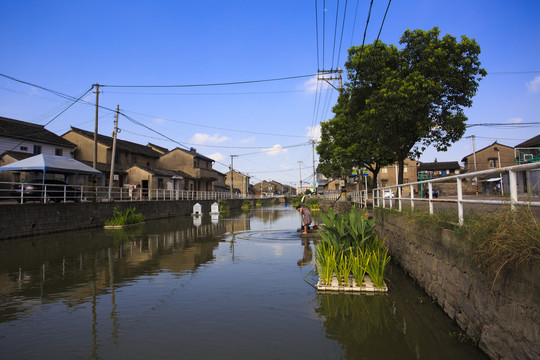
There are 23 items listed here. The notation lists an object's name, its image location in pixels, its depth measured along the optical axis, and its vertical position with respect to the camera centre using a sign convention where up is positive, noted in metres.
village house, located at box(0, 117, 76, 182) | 27.23 +5.78
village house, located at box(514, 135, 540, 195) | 26.41 +4.07
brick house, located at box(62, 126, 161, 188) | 37.46 +5.89
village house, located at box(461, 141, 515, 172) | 52.69 +6.26
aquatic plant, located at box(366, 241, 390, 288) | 6.77 -1.42
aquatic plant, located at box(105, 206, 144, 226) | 21.36 -0.91
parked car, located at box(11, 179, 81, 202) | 19.64 +1.10
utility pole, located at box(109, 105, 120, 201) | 27.05 +6.10
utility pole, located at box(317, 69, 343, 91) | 26.51 +10.04
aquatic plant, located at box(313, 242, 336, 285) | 6.99 -1.33
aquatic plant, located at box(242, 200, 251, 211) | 59.14 -0.64
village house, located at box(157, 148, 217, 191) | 50.88 +6.12
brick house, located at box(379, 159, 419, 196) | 58.00 +4.26
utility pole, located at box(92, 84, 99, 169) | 25.75 +5.77
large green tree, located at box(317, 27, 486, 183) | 15.45 +5.23
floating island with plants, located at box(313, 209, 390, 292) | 6.83 -1.19
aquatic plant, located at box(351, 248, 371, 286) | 6.77 -1.33
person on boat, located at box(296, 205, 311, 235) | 15.66 -0.78
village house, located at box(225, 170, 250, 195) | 102.38 +6.24
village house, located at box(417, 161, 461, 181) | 63.76 +5.68
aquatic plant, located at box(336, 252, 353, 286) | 6.87 -1.43
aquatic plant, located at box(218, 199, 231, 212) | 44.31 -0.53
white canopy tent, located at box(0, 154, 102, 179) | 19.50 +2.41
